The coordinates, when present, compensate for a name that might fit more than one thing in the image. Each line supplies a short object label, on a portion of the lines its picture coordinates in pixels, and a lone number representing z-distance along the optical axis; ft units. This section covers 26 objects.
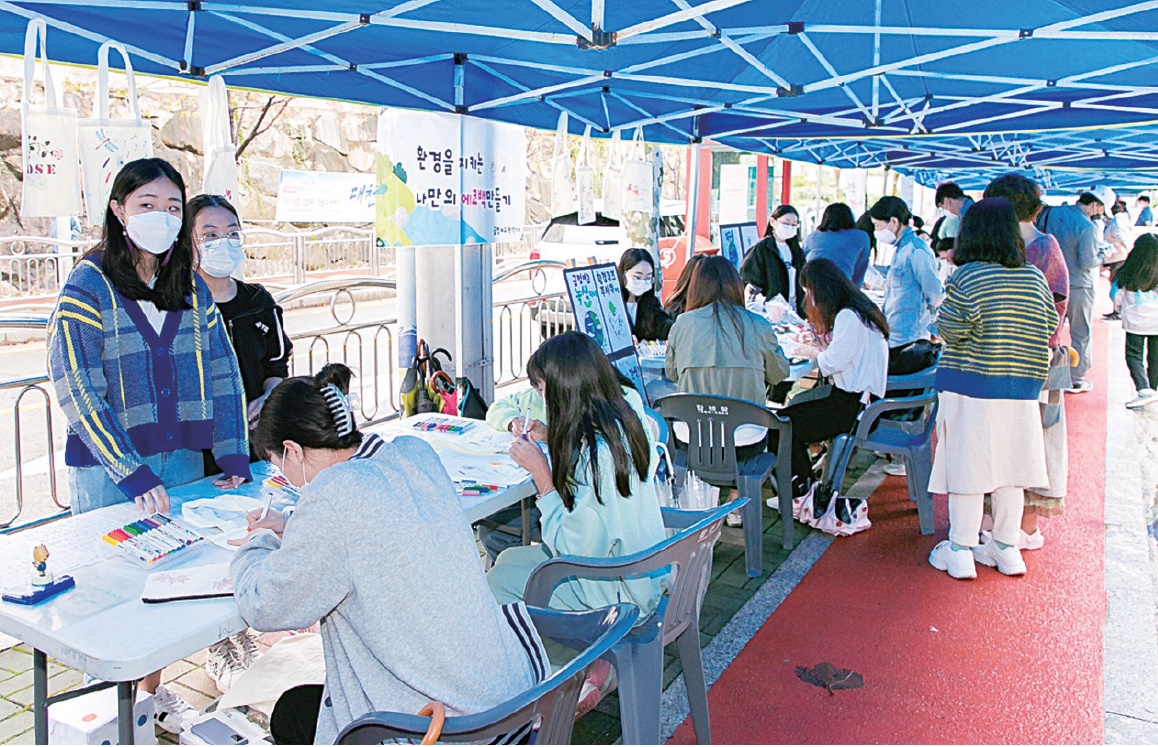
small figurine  7.29
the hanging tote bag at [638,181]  21.68
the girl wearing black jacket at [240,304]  10.93
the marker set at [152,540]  8.01
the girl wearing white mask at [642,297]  19.57
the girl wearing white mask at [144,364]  8.82
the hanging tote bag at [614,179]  21.59
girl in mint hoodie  8.93
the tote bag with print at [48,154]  10.52
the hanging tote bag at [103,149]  11.03
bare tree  70.50
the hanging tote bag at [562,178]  18.97
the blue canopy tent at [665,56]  12.64
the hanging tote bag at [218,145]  12.90
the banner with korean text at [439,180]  16.19
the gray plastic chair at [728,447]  14.73
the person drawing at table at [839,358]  16.35
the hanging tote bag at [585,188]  19.53
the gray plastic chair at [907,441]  16.79
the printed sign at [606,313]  17.11
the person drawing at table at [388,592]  6.00
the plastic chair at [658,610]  8.33
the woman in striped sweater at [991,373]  13.51
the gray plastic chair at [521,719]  5.86
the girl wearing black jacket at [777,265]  25.84
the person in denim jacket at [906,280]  22.11
